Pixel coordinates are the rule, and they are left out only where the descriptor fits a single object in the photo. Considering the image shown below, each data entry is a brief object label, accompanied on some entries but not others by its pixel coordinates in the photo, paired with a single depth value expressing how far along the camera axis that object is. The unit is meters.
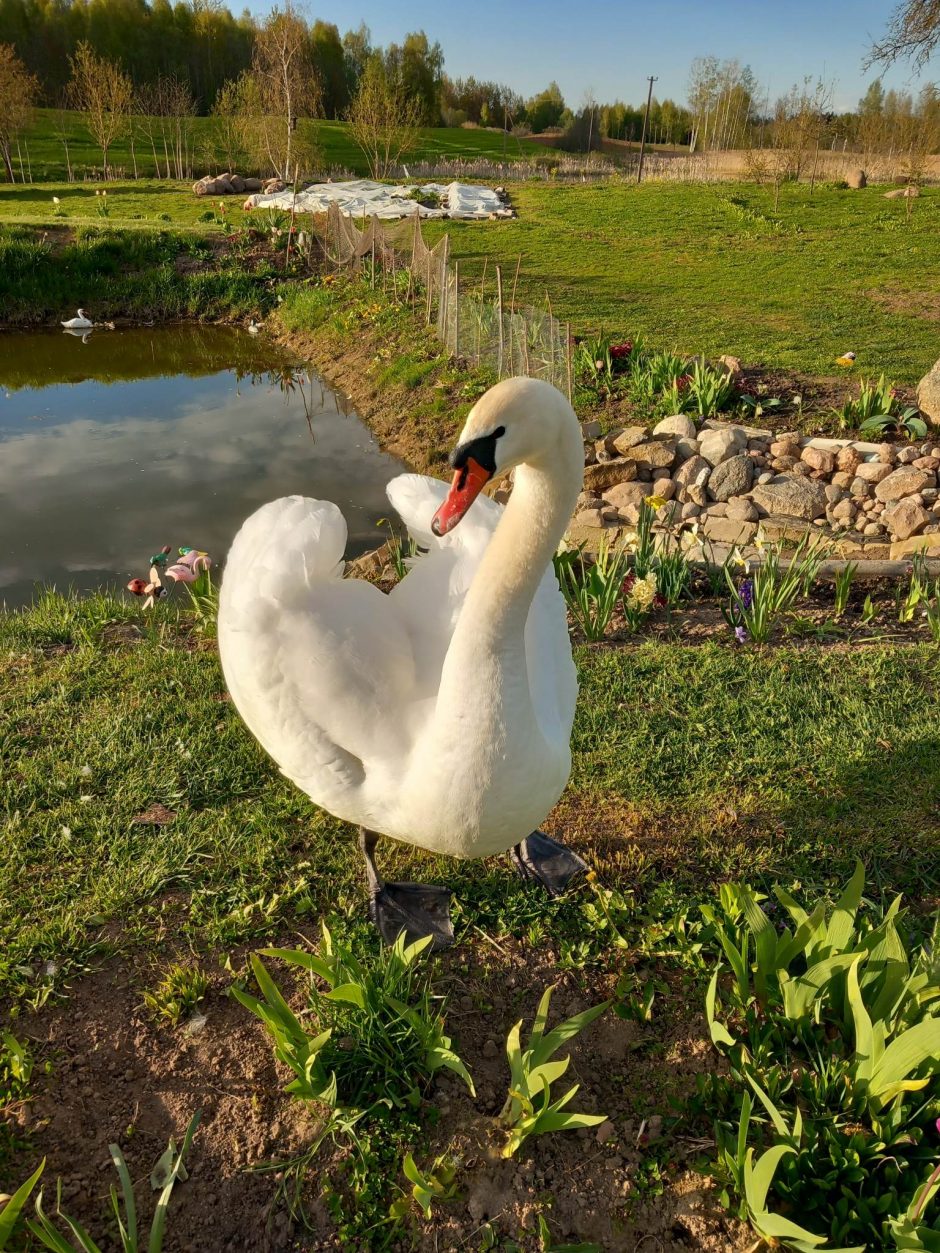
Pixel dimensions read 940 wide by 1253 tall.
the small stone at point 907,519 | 6.18
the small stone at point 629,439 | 7.39
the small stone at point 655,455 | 7.17
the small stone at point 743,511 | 6.56
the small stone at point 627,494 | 6.89
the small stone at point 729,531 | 6.29
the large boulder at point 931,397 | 7.52
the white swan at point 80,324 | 15.70
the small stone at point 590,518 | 6.51
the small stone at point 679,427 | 7.50
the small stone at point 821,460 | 7.04
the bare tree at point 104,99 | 27.45
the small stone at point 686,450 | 7.30
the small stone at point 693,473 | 6.94
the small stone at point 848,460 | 7.04
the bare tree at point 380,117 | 28.83
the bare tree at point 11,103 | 25.98
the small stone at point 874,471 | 6.80
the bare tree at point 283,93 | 23.55
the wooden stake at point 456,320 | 10.88
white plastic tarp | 22.62
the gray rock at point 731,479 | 6.82
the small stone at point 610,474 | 7.09
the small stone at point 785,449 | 7.16
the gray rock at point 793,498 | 6.60
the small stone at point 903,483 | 6.53
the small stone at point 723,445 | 7.09
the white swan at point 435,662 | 2.27
